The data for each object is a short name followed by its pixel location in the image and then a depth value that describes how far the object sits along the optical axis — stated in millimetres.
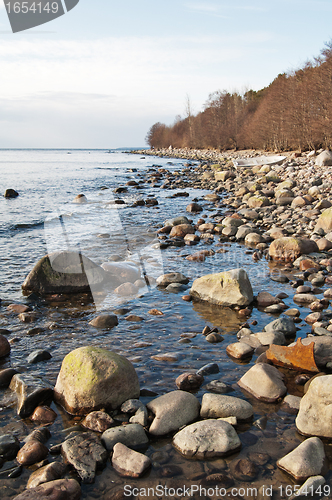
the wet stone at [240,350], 4043
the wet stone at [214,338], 4418
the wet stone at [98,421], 2987
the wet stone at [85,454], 2557
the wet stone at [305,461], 2537
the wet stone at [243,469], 2553
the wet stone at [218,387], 3469
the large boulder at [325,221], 8906
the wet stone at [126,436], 2805
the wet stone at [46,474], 2451
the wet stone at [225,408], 3102
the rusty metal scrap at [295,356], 3760
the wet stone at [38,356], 4012
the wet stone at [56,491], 2295
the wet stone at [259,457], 2678
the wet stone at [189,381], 3533
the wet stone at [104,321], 4891
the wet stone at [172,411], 3004
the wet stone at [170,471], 2578
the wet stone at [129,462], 2572
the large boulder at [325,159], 19089
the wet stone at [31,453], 2660
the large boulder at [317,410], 2887
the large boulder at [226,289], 5375
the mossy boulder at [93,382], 3193
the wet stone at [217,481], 2502
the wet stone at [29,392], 3188
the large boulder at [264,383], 3373
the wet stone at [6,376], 3621
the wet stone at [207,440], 2730
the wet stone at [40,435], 2830
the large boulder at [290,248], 7543
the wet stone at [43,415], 3111
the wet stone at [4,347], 4109
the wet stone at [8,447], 2711
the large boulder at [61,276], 6062
